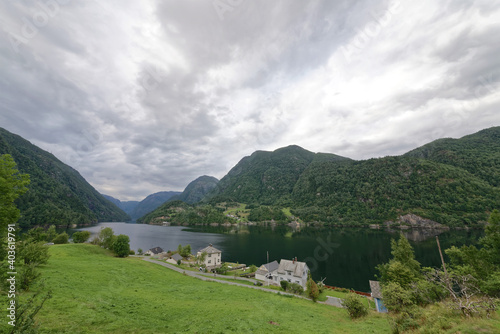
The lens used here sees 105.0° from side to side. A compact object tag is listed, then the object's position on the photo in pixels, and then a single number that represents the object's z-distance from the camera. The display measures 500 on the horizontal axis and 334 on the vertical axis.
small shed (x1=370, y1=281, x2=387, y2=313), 35.78
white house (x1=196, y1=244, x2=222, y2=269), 67.44
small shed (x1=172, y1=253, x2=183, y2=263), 66.36
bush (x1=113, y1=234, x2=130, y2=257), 57.03
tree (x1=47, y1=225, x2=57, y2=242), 77.25
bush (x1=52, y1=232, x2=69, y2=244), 62.62
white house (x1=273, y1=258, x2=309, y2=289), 49.81
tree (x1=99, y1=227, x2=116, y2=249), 61.25
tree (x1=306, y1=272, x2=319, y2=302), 38.67
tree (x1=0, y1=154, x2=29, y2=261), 14.80
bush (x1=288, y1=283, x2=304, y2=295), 43.16
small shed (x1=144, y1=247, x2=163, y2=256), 80.31
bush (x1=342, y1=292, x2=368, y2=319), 25.52
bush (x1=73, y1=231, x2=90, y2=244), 69.13
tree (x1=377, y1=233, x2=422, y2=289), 34.38
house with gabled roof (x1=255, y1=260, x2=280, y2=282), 53.12
